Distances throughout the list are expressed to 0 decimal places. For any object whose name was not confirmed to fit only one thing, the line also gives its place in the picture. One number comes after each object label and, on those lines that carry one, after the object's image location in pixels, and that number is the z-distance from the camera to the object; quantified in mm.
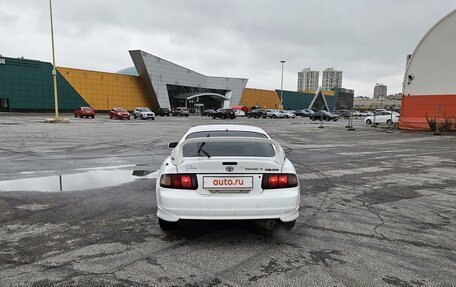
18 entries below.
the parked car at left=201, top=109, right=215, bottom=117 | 60297
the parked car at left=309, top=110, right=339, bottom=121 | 50594
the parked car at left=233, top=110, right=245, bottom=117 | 63031
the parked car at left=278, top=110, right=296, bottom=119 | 61581
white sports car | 3828
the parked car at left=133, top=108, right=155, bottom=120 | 45250
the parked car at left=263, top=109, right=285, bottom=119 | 60062
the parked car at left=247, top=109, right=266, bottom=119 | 60428
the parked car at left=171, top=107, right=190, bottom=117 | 59562
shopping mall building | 52469
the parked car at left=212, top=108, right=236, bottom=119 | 50094
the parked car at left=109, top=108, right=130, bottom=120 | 43438
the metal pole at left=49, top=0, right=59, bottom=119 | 29381
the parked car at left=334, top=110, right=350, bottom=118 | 70125
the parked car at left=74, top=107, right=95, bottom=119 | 45500
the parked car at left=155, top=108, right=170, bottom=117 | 62094
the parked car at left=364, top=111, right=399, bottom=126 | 34406
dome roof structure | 24469
